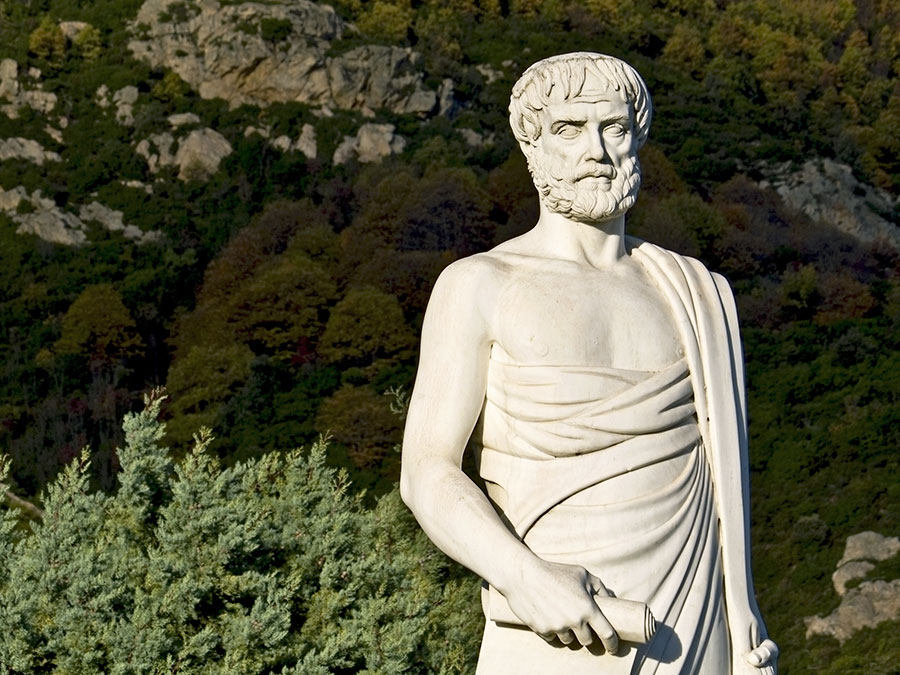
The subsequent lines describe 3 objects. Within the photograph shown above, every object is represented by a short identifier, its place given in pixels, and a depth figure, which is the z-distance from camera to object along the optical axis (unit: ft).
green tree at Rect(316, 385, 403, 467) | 120.06
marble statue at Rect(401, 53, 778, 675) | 13.82
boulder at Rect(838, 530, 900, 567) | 102.53
